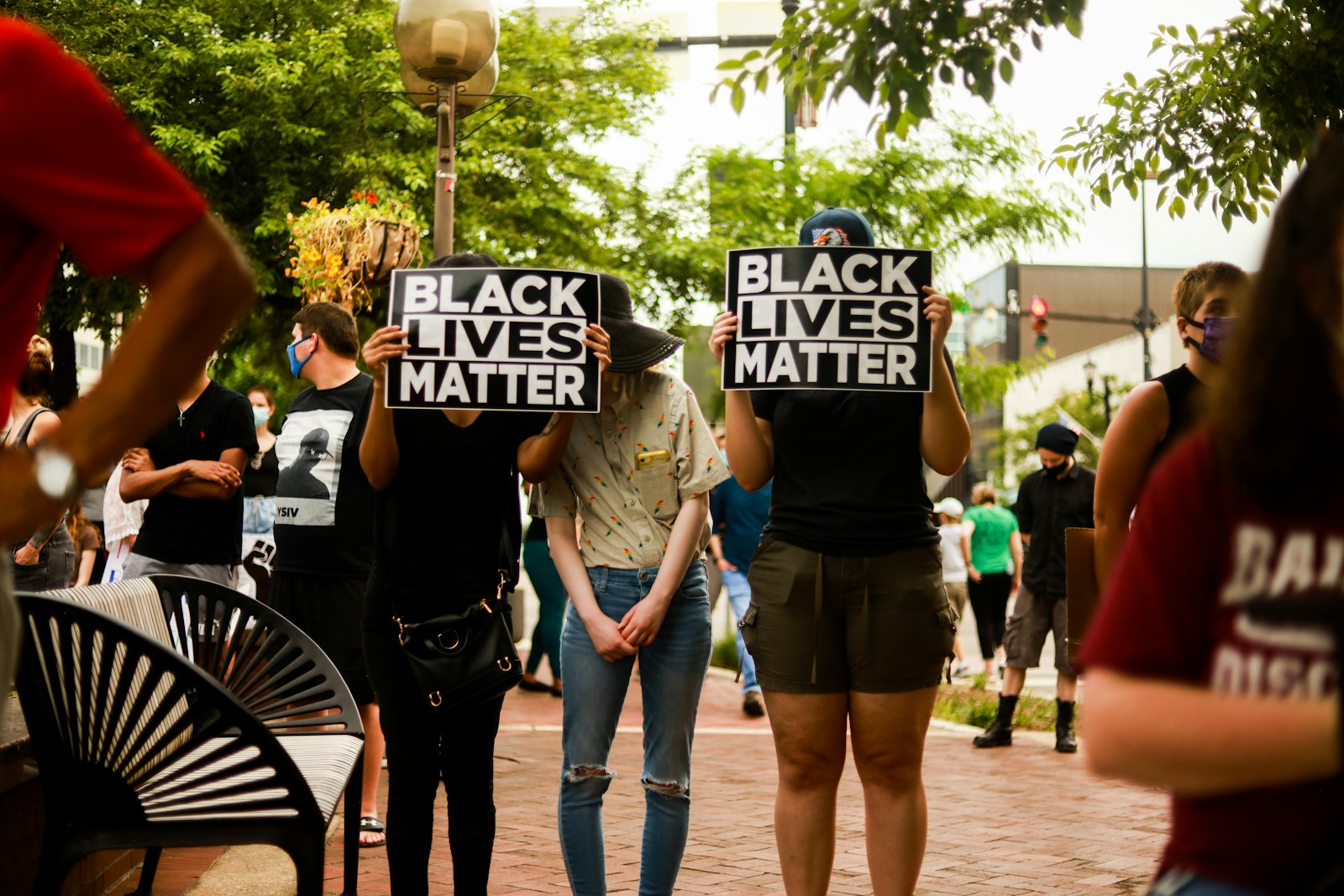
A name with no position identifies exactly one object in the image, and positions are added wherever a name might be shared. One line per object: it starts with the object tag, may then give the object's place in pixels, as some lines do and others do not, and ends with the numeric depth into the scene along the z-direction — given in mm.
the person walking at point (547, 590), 11172
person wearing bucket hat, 4047
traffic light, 29516
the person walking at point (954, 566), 15438
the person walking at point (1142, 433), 3594
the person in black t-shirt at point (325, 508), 5758
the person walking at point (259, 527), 8203
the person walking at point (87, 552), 9771
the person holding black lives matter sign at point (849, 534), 3842
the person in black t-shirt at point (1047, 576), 9555
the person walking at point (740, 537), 10820
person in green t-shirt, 14805
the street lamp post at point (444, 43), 7453
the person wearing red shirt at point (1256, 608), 1423
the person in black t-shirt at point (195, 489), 5809
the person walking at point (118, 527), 6727
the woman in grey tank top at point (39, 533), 5695
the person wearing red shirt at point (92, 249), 1626
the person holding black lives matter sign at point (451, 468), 4016
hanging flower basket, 7480
